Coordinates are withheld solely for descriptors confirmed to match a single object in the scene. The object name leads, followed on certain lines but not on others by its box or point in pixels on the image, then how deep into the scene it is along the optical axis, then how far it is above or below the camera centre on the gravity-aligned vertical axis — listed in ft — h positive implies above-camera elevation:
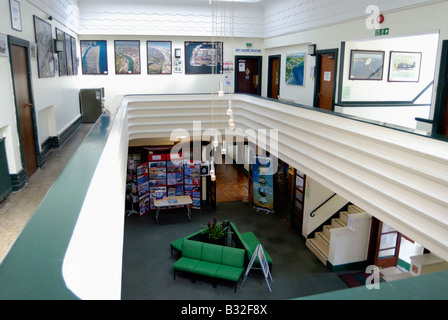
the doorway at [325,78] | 32.04 +0.34
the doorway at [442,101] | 20.65 -1.05
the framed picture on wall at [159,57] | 45.37 +2.94
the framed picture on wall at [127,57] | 44.52 +2.86
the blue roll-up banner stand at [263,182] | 43.93 -12.40
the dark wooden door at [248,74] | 48.91 +0.95
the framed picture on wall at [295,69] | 38.24 +1.39
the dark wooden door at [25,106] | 21.31 -1.69
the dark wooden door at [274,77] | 46.21 +0.56
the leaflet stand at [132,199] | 44.09 -14.46
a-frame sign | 29.58 -14.78
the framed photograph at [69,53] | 36.16 +2.68
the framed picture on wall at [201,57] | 46.68 +3.04
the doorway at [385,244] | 32.86 -14.87
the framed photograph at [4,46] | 18.94 +1.76
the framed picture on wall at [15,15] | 20.62 +3.76
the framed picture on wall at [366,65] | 30.53 +1.47
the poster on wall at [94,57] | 43.91 +2.78
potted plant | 34.42 -14.50
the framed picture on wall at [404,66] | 31.73 +1.46
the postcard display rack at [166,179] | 44.47 -12.29
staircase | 34.58 -15.09
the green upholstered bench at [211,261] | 29.89 -15.60
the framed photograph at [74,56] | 39.83 +2.61
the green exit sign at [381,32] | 25.05 +3.50
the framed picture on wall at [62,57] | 32.76 +2.06
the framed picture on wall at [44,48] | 25.70 +2.38
